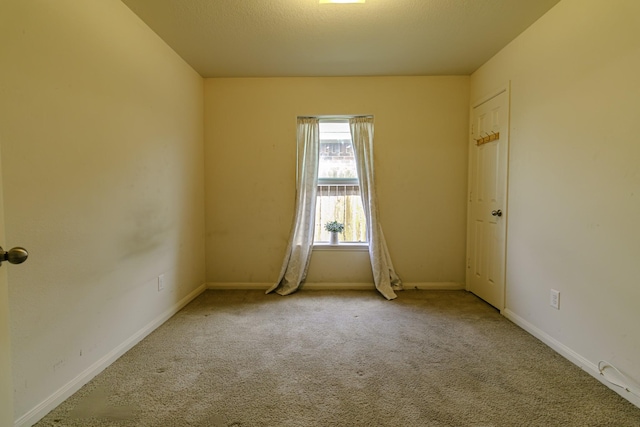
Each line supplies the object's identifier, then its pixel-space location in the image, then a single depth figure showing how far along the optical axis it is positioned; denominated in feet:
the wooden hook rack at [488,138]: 8.84
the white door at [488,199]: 8.50
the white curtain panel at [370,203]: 10.52
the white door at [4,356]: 2.91
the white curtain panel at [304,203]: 10.71
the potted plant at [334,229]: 11.04
